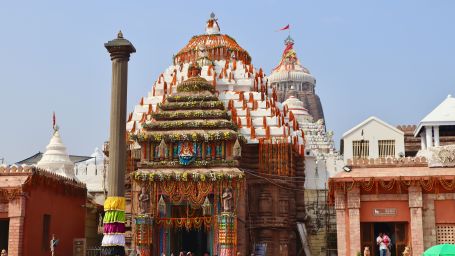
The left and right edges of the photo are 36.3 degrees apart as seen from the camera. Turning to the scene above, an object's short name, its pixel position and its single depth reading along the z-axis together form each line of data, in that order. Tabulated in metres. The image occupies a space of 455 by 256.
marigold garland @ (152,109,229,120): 41.72
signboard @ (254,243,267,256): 42.06
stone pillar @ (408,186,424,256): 33.94
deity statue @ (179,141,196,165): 39.88
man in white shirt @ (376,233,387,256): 32.91
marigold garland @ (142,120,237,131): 40.84
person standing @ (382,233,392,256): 33.00
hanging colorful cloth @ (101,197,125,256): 26.97
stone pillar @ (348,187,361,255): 34.22
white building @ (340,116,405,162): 48.59
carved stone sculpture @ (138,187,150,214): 38.72
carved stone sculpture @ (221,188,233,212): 38.19
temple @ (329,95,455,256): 34.25
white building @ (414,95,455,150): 46.38
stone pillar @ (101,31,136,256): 27.08
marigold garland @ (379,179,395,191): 34.47
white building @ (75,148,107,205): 53.75
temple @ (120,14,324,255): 38.78
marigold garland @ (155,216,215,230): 38.72
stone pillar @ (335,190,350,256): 34.56
